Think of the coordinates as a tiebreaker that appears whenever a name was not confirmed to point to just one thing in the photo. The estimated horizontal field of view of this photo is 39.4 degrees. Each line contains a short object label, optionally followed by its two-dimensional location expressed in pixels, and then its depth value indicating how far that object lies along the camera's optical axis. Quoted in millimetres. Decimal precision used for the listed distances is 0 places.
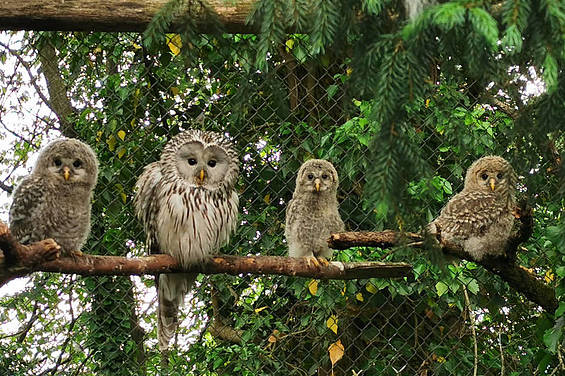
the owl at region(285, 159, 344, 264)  4211
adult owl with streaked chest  3586
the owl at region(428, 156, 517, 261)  3717
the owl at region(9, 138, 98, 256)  3322
